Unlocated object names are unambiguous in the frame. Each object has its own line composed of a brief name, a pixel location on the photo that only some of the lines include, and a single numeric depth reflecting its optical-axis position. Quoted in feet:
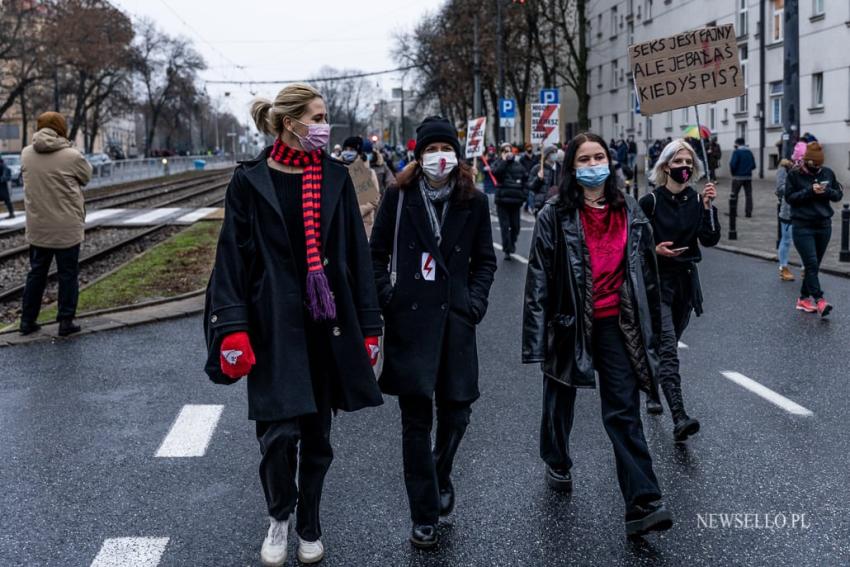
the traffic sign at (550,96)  97.25
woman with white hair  19.61
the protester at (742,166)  73.26
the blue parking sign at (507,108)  113.19
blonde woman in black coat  12.79
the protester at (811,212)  32.89
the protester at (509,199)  52.21
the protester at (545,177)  50.25
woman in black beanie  14.10
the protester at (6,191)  83.01
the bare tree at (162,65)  228.43
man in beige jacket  29.22
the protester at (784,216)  35.35
